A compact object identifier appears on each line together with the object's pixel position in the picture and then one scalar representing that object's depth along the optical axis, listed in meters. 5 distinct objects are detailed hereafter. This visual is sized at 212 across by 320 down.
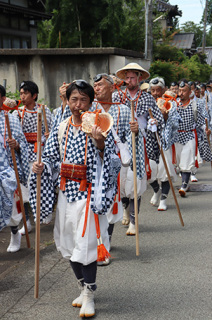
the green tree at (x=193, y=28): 94.88
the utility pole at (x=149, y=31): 21.22
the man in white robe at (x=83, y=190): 3.97
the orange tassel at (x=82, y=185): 4.02
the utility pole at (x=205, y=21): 46.34
